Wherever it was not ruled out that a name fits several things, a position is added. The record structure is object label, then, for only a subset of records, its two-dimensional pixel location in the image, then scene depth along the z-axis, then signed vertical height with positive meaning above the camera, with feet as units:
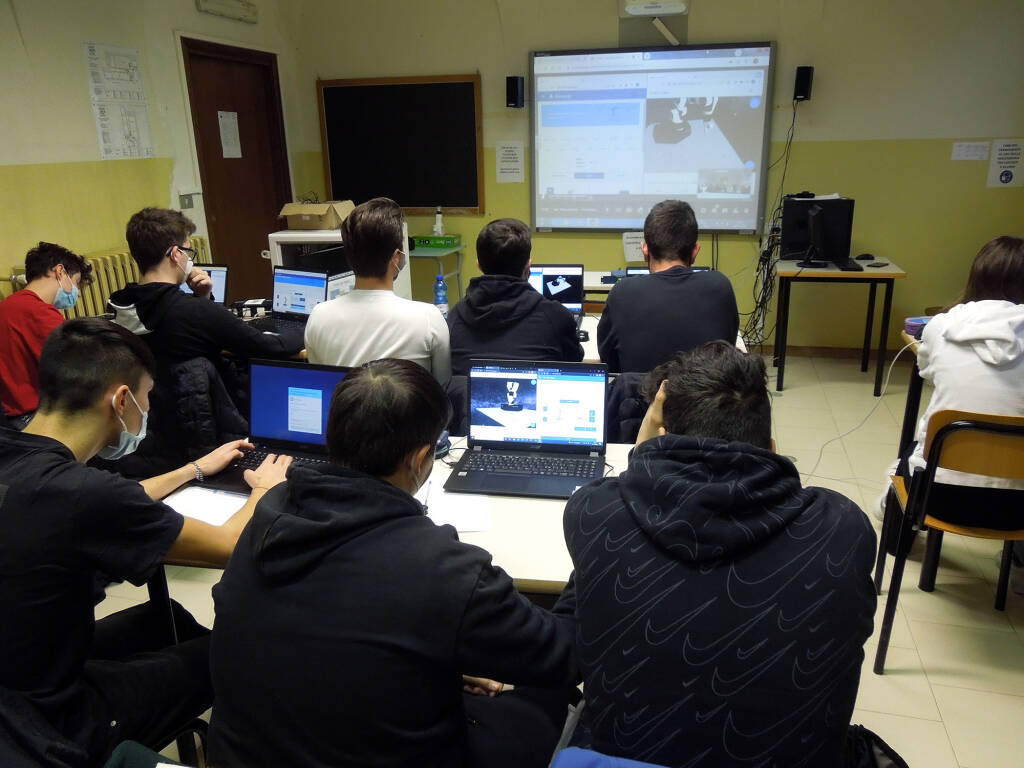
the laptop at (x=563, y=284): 12.49 -1.86
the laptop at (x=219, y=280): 12.91 -1.77
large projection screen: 16.62 +0.96
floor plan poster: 12.87 +1.44
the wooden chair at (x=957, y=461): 6.48 -2.63
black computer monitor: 15.08 -1.22
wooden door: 15.90 +0.60
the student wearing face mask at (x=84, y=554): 4.10 -2.24
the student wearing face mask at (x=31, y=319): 9.39 -1.75
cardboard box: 14.58 -0.73
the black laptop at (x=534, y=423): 6.49 -2.26
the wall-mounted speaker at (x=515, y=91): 17.44 +1.99
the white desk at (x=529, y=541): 5.08 -2.71
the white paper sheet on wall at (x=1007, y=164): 15.90 +0.07
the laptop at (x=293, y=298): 12.56 -2.07
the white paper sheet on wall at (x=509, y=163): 18.35 +0.31
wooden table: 14.74 -2.27
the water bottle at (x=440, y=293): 15.07 -2.43
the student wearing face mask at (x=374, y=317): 7.78 -1.48
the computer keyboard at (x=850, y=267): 14.83 -1.97
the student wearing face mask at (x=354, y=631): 3.35 -2.11
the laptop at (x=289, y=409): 6.72 -2.15
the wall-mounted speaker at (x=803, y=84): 15.92 +1.88
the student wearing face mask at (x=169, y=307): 8.77 -1.51
